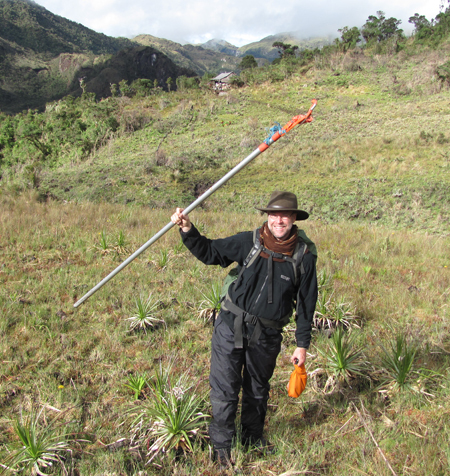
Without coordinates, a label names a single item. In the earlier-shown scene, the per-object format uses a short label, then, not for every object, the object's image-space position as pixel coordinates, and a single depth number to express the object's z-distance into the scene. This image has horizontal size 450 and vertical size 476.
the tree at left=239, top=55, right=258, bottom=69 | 47.72
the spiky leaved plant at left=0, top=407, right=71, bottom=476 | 2.22
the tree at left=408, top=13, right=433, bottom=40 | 32.65
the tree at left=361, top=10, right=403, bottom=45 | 35.81
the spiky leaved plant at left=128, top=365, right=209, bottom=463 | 2.46
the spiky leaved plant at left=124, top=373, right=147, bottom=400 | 3.02
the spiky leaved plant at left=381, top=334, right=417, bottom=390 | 3.05
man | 2.32
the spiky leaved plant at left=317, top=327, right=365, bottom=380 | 3.22
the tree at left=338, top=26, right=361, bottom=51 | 33.79
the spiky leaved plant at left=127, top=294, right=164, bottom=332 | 4.06
